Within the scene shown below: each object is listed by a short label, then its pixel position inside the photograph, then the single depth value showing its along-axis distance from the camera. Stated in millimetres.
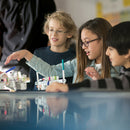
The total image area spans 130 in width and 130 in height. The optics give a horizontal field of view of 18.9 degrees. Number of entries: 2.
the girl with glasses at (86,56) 1666
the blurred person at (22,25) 2385
